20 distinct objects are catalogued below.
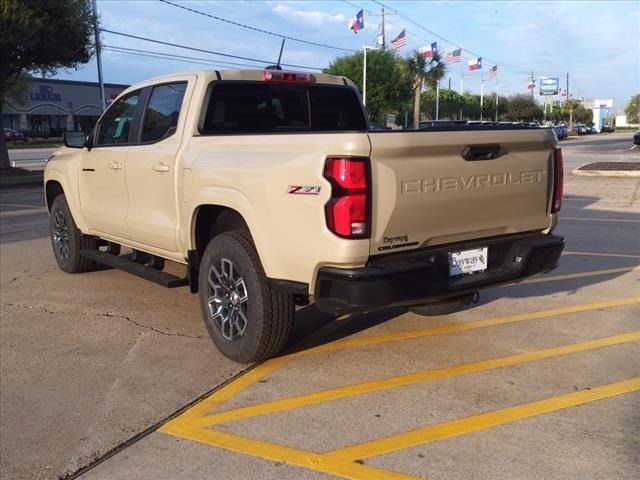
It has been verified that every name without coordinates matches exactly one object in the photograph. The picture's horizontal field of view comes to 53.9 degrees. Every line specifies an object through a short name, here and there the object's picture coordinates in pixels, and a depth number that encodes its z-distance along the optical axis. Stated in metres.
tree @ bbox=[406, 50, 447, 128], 55.50
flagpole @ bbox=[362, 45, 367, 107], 51.18
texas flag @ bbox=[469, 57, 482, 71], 70.00
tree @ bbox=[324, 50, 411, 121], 57.16
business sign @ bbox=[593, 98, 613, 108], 152.89
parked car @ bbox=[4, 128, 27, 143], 52.78
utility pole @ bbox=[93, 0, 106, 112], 22.04
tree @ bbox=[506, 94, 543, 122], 94.44
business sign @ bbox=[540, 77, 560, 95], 108.44
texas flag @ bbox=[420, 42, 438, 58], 53.38
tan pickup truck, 3.63
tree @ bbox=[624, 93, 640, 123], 145.56
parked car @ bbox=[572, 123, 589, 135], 96.89
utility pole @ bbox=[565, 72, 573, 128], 113.11
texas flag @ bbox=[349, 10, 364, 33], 43.06
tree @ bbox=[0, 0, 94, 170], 18.20
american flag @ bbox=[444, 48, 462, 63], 56.25
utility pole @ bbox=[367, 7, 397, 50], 52.41
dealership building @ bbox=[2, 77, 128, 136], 61.88
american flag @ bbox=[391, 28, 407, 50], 42.07
